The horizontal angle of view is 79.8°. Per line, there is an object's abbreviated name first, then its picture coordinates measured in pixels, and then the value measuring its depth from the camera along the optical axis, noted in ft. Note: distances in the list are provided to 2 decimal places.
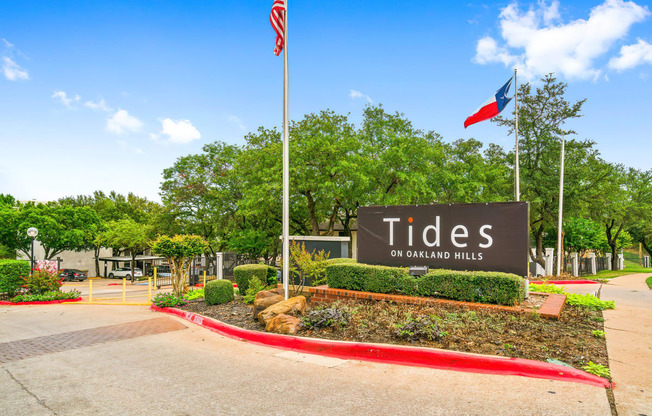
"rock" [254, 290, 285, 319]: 30.17
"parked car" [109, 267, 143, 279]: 144.59
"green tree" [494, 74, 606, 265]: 88.33
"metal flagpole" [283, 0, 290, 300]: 33.91
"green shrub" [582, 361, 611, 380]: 15.84
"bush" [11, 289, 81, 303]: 53.26
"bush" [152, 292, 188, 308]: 40.91
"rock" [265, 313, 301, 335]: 24.62
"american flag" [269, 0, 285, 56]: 36.68
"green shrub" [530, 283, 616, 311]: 30.55
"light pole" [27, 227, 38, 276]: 58.60
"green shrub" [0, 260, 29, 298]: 54.09
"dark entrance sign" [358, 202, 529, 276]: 27.12
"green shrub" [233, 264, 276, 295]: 43.39
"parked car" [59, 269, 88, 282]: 132.46
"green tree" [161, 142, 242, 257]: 107.34
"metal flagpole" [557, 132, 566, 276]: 71.20
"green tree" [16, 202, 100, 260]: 129.59
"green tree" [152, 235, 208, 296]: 41.55
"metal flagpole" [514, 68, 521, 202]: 51.59
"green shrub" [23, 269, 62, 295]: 55.88
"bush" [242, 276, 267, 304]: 38.68
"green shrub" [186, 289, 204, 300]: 43.21
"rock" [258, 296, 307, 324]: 27.45
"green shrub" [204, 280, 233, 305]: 38.78
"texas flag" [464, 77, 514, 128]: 46.88
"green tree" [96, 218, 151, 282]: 138.51
